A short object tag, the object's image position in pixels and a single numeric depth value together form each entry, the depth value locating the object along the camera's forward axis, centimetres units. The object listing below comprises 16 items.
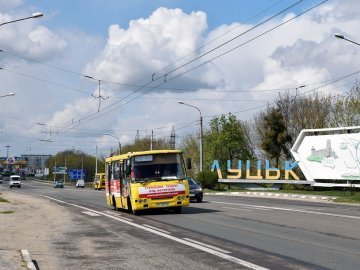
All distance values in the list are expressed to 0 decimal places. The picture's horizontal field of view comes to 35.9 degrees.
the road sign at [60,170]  14355
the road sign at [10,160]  18042
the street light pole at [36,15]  2400
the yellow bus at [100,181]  7956
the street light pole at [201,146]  5506
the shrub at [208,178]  5616
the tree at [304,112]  5947
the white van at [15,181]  9019
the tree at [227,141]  6475
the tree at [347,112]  5375
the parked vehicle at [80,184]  10391
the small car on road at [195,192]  3135
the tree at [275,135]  5872
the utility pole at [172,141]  8881
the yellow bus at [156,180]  2156
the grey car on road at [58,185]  9469
